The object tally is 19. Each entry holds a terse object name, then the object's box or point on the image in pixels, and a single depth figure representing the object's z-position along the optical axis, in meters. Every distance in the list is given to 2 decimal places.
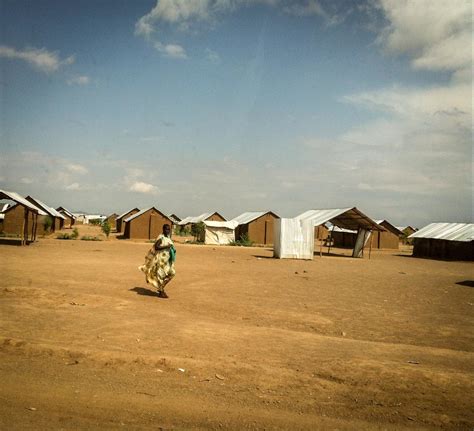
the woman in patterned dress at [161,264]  10.59
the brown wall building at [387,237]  44.09
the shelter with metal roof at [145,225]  43.84
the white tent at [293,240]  25.48
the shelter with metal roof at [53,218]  44.87
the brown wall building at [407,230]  66.40
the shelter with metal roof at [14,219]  41.50
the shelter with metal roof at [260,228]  44.34
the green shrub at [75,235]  41.34
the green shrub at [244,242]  41.35
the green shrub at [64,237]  40.18
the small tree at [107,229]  45.67
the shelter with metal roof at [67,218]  81.88
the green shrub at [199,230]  44.19
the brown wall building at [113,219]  88.39
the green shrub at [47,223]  44.88
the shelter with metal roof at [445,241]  31.20
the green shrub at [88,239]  39.17
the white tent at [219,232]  43.41
